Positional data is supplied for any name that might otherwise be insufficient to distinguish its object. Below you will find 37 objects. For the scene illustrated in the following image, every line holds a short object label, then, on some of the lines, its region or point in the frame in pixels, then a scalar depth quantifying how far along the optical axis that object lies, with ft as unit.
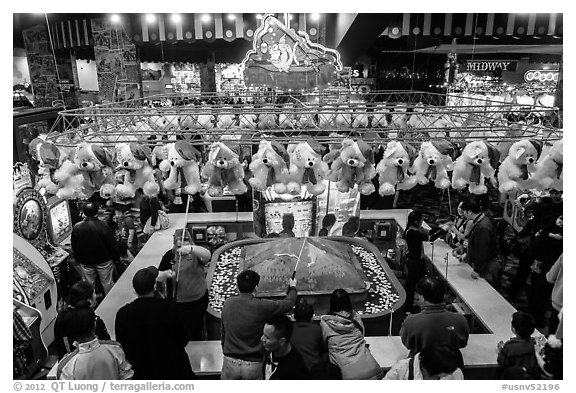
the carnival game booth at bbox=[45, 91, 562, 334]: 11.56
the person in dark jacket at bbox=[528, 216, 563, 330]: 15.57
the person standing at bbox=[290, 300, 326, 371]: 9.77
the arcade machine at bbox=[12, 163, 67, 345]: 14.25
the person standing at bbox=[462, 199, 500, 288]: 16.53
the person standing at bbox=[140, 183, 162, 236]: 22.09
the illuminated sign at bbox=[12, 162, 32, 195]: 17.10
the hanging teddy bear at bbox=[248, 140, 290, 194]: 11.55
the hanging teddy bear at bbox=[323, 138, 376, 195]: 11.53
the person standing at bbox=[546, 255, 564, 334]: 12.51
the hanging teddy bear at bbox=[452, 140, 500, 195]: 11.55
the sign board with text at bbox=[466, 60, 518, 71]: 51.16
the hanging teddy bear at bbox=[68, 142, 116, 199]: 11.51
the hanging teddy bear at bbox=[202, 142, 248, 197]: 11.49
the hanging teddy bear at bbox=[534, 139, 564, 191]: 11.03
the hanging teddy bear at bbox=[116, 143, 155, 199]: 11.79
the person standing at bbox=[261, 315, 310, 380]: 9.03
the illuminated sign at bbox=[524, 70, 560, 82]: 49.57
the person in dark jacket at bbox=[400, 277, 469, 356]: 10.05
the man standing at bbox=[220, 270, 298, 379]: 10.20
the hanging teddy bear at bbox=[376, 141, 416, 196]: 11.74
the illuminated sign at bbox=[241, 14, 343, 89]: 16.39
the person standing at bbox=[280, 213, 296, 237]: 21.43
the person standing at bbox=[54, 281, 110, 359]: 10.02
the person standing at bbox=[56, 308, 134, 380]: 9.09
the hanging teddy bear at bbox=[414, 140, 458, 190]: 11.66
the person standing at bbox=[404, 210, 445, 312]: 16.84
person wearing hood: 10.05
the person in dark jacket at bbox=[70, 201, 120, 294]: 16.39
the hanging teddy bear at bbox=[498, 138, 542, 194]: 11.38
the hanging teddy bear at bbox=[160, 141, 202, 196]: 11.71
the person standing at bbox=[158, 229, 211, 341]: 13.35
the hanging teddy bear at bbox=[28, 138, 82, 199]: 11.61
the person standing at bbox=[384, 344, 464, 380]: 8.17
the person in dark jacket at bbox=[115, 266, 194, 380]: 9.80
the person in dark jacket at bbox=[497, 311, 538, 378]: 9.95
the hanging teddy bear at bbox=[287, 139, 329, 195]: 11.59
